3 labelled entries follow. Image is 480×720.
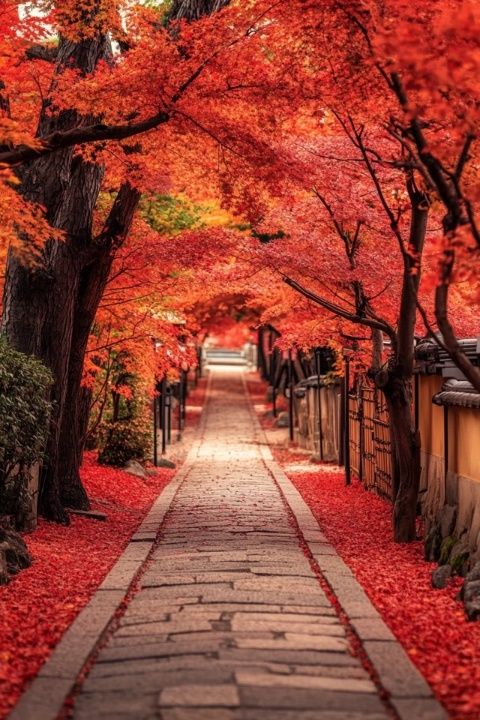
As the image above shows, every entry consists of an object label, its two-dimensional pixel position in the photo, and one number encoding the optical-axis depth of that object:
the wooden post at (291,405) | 32.25
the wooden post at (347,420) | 21.00
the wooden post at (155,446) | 23.55
